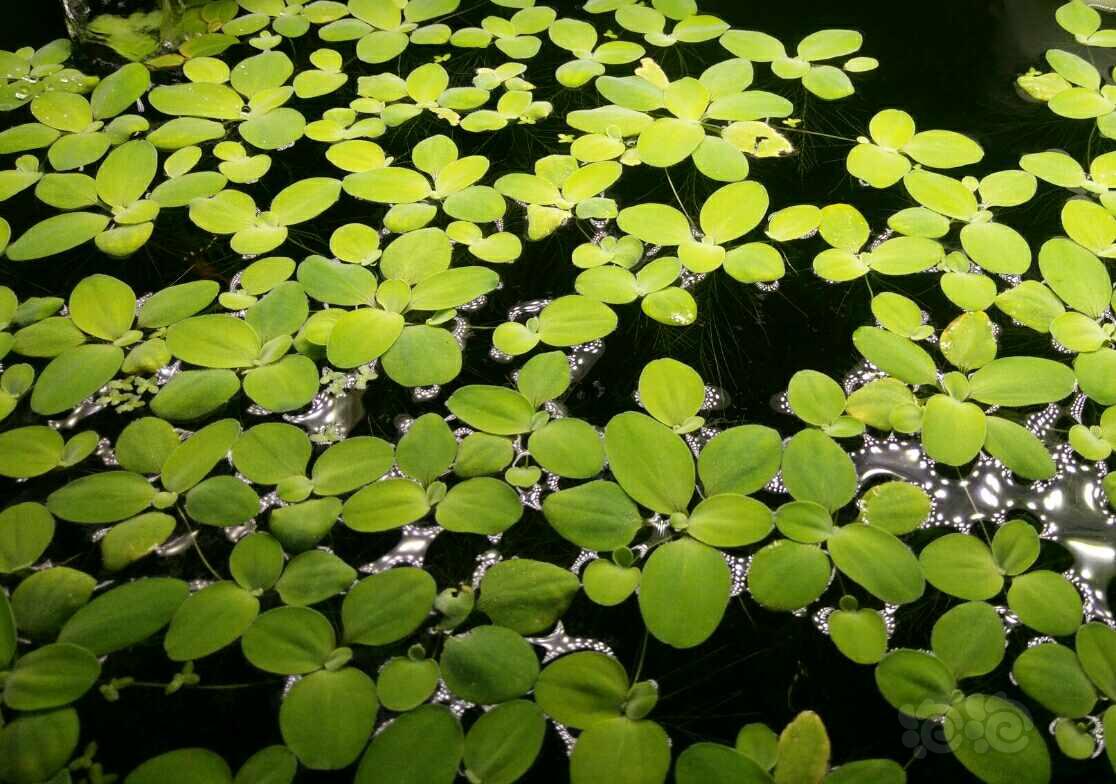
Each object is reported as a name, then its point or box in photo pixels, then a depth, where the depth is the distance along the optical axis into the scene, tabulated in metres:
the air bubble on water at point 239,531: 0.45
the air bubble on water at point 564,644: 0.43
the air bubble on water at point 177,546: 0.45
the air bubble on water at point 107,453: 0.47
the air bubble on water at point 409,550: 0.45
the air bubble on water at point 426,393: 0.48
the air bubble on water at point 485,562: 0.44
